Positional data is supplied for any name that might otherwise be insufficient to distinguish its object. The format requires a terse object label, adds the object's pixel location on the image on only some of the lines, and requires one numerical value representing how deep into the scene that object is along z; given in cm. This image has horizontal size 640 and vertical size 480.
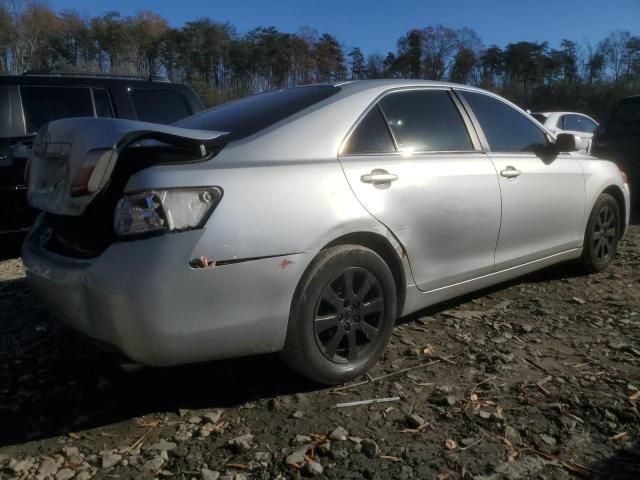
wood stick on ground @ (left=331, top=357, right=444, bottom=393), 287
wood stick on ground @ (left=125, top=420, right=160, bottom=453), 237
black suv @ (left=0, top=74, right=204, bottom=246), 516
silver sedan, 229
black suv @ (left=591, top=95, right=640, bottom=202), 802
